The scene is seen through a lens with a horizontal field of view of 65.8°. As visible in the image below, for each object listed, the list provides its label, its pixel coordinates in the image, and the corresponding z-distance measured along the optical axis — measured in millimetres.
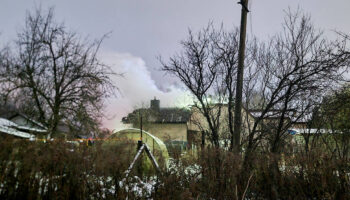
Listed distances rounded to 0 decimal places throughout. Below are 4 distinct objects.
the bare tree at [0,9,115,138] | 15203
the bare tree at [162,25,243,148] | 9328
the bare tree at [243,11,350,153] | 7594
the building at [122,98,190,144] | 37531
